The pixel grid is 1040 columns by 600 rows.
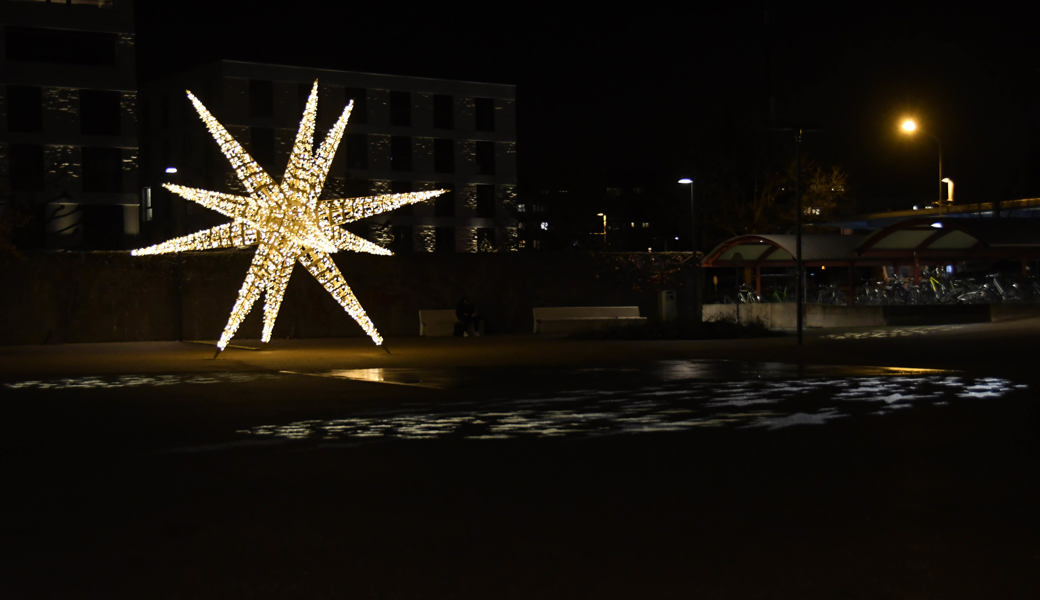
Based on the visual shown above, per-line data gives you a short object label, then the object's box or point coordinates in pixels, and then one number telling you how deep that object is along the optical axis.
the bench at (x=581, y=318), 35.47
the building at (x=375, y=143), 61.62
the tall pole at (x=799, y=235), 29.95
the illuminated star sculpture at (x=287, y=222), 26.05
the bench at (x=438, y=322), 35.81
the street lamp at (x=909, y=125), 42.72
